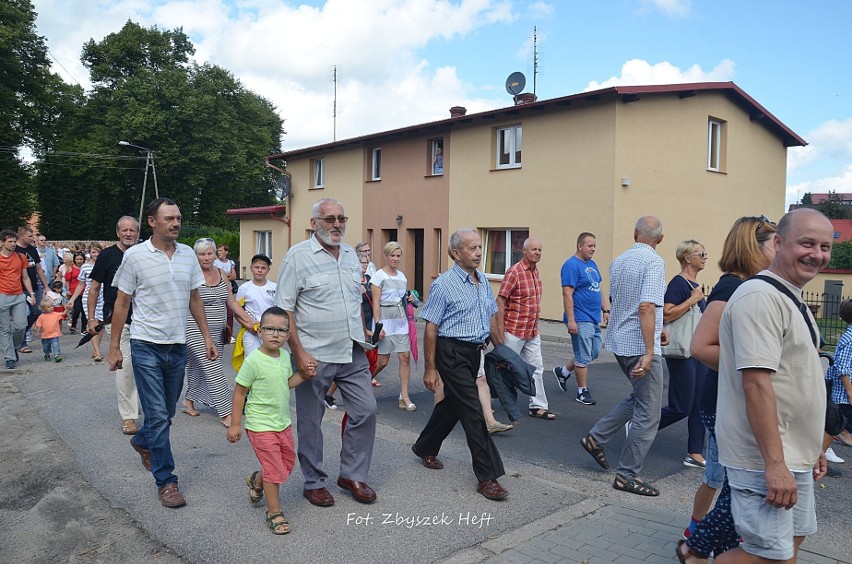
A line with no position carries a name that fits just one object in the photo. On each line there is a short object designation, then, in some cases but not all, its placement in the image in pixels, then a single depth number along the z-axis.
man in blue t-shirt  8.15
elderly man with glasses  4.66
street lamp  43.05
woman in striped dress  6.84
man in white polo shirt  4.77
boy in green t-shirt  4.31
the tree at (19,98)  37.09
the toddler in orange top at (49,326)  10.76
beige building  17.47
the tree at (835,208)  52.78
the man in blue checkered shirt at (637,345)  5.03
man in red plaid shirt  7.11
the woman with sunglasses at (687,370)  5.72
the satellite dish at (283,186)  30.83
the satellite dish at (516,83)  23.27
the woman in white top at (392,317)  7.86
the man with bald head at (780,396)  2.64
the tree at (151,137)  43.81
